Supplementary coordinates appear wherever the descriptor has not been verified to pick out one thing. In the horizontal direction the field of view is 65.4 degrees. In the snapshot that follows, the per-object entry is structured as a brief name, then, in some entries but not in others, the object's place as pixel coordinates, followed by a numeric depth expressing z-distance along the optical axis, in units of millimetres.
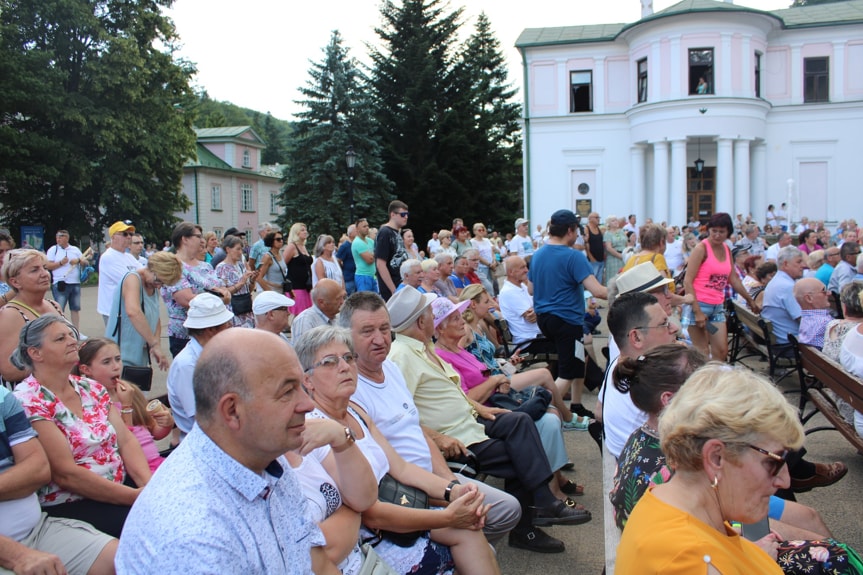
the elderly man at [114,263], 7863
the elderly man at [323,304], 5680
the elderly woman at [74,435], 3057
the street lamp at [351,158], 20281
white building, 30406
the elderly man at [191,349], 4168
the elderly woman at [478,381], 4715
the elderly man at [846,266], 9078
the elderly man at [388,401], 3619
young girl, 3869
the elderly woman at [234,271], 7152
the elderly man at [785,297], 7742
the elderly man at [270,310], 5055
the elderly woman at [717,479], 1963
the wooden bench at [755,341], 7545
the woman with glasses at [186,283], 6020
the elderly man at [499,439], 4230
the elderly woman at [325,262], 9641
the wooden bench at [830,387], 4734
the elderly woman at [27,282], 4707
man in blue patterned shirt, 1610
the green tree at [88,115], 30266
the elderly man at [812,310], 6973
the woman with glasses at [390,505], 3062
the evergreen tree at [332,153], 33156
